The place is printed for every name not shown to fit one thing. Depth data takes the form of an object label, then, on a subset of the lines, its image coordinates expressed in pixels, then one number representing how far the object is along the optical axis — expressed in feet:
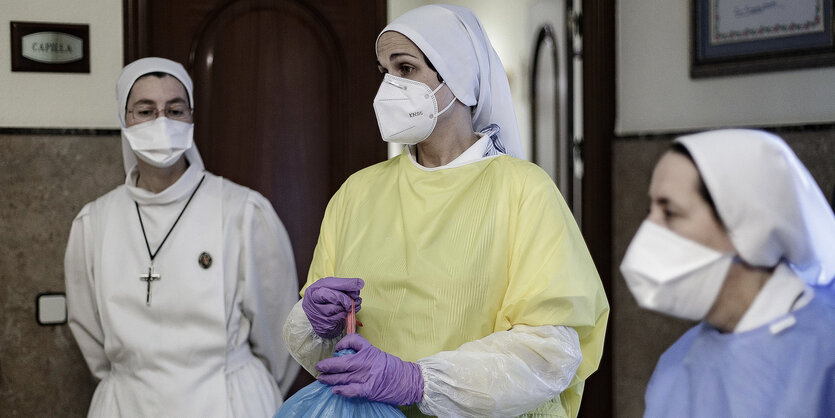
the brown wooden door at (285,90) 11.09
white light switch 10.21
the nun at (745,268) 3.93
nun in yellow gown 5.65
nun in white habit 8.36
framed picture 9.15
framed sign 10.21
